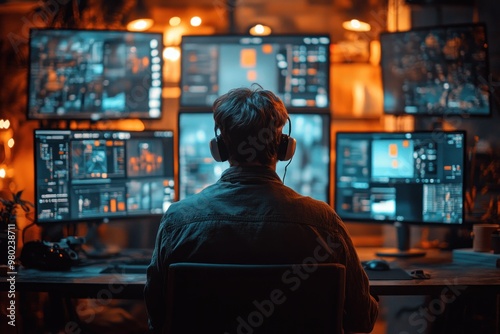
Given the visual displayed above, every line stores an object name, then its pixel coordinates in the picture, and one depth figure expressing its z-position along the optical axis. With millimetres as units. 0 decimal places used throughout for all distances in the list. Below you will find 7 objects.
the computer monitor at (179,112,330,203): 2867
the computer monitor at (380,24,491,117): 2811
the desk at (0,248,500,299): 2189
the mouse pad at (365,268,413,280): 2290
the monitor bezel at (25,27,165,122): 2785
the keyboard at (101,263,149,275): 2387
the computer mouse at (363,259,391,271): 2422
